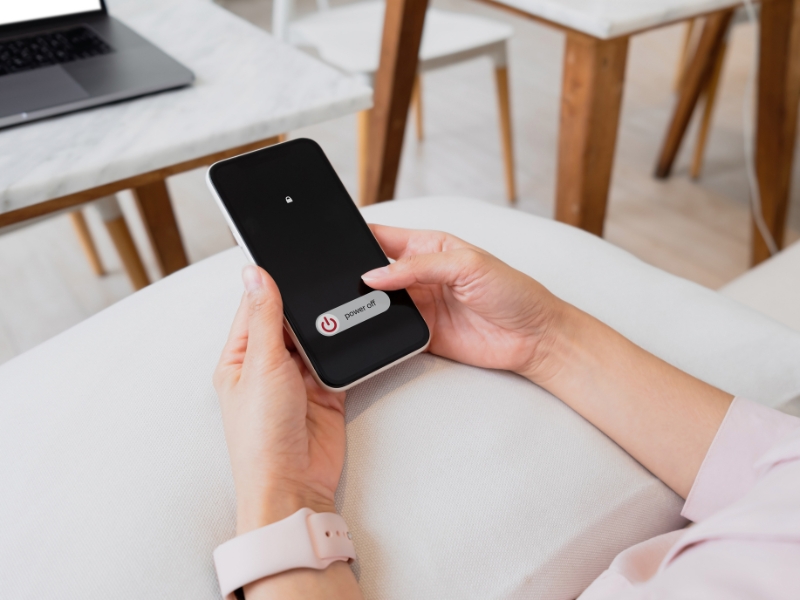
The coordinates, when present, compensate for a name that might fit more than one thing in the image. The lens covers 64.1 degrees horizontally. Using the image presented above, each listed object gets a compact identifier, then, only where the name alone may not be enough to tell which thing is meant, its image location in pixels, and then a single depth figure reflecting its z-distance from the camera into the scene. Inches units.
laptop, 27.2
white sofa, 16.3
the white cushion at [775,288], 30.4
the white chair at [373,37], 56.8
